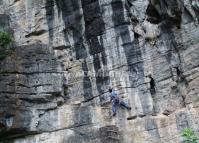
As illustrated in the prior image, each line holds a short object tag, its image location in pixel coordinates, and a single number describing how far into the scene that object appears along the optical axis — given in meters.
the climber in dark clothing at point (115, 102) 17.20
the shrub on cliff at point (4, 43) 18.24
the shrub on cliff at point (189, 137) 13.05
